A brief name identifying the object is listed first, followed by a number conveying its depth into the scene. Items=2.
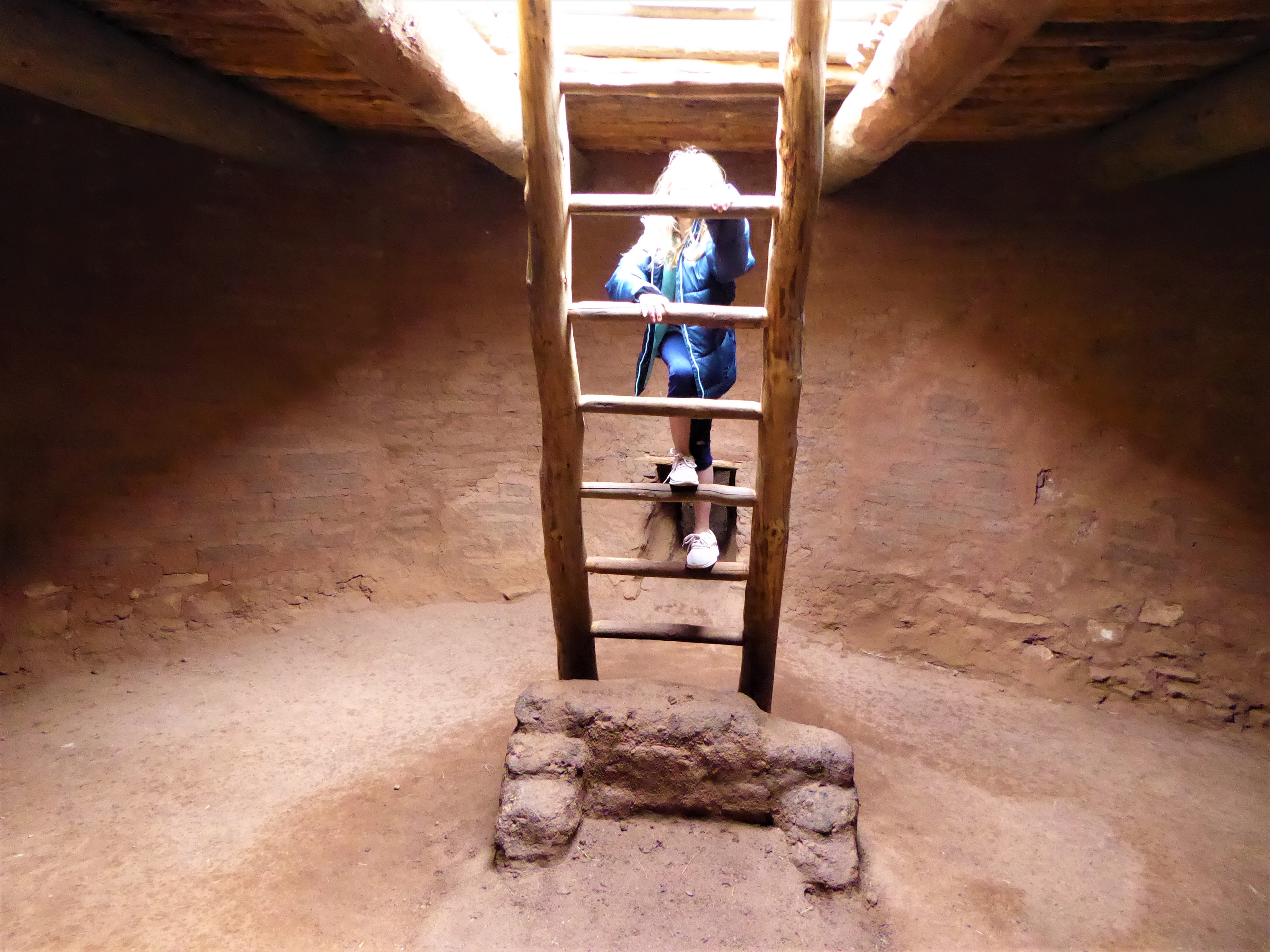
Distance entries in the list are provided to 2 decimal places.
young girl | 2.32
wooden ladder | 1.97
